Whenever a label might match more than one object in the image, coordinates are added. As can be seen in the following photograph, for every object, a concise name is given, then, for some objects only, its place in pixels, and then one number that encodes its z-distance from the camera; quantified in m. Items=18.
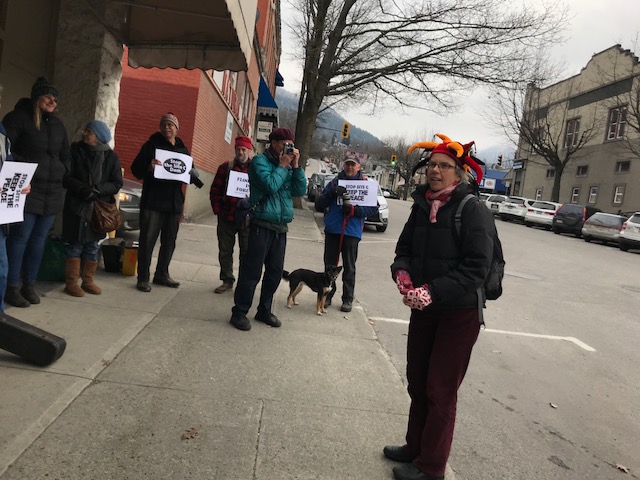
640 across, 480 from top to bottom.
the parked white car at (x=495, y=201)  34.19
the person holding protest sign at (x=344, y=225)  6.30
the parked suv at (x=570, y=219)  25.91
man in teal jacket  4.81
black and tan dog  6.03
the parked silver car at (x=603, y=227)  22.17
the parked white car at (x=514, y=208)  31.68
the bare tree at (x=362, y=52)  19.34
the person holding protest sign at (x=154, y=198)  5.80
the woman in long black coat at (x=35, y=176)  4.44
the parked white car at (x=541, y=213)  29.19
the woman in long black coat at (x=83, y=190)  5.13
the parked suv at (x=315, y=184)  28.52
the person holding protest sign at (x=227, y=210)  6.27
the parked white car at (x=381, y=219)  17.30
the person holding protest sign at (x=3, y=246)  3.55
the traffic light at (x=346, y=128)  29.27
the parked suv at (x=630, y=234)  20.36
